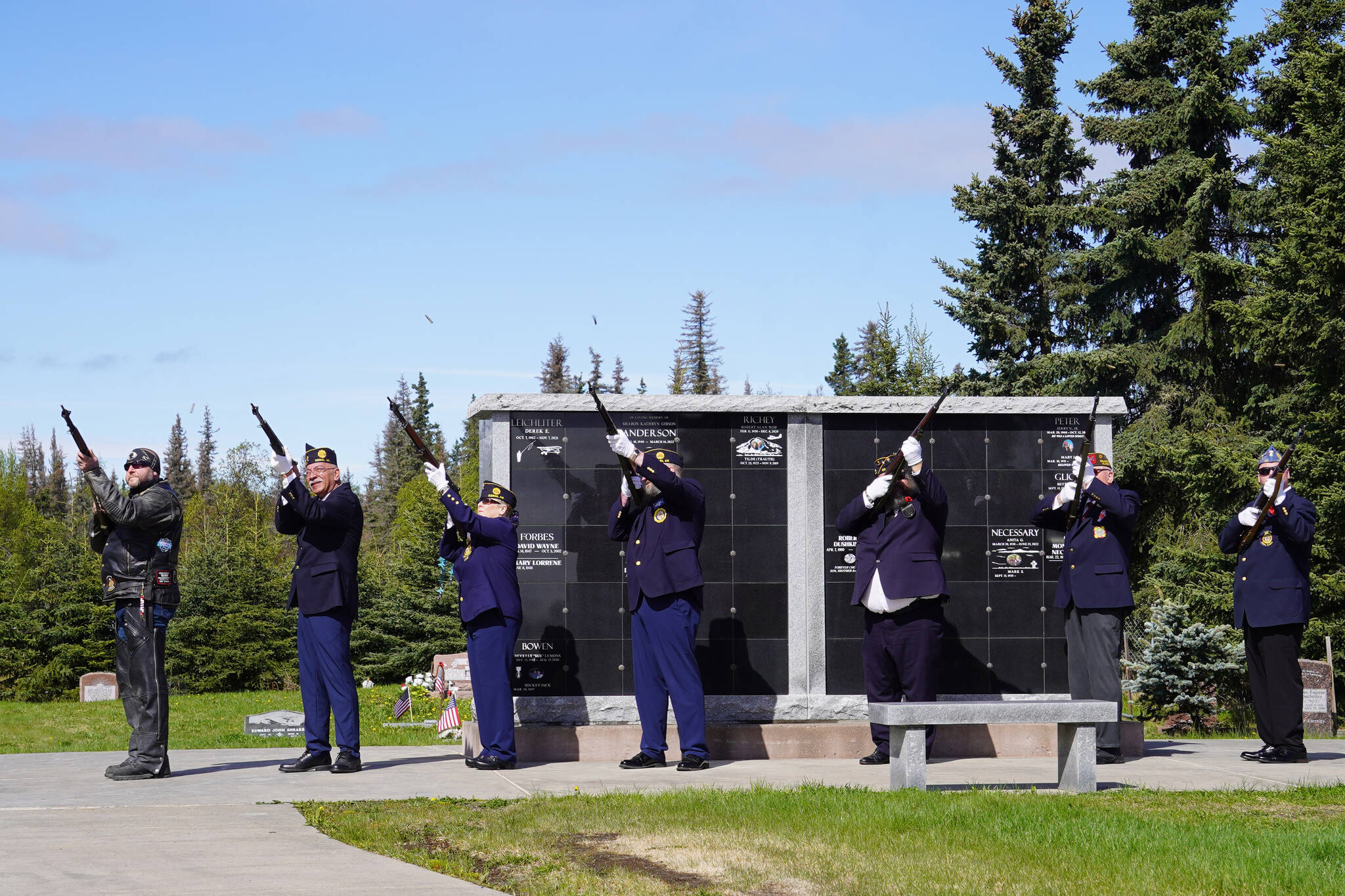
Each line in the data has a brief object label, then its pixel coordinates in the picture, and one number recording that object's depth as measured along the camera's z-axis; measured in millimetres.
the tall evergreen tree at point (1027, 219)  28688
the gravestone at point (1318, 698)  13789
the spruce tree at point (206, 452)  110250
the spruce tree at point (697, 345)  81250
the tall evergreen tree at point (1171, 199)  24000
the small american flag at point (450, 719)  13891
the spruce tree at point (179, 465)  92688
